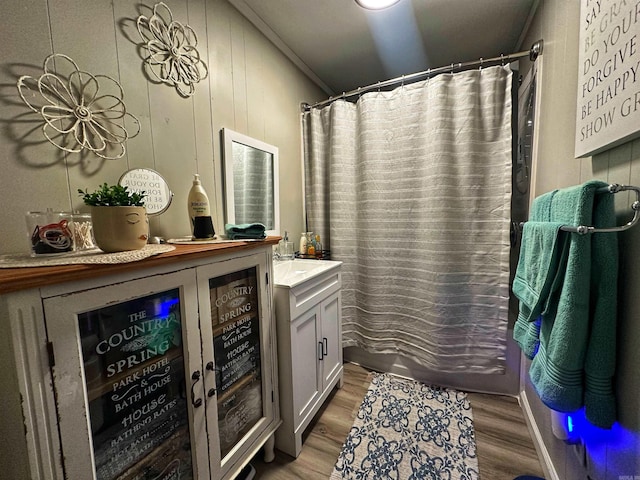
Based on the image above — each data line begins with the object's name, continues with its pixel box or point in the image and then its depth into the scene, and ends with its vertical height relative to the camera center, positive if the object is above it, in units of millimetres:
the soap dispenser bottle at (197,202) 1153 +74
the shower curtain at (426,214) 1557 -7
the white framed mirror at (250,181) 1448 +221
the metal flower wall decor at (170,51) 1094 +750
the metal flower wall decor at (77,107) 818 +388
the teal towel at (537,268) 802 -196
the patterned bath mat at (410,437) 1211 -1175
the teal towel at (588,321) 704 -303
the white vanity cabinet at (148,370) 553 -429
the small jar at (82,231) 835 -29
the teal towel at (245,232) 1174 -63
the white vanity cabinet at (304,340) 1258 -666
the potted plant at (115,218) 728 +8
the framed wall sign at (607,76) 638 +365
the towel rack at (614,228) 638 -25
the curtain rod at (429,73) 1394 +871
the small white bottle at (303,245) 2012 -220
